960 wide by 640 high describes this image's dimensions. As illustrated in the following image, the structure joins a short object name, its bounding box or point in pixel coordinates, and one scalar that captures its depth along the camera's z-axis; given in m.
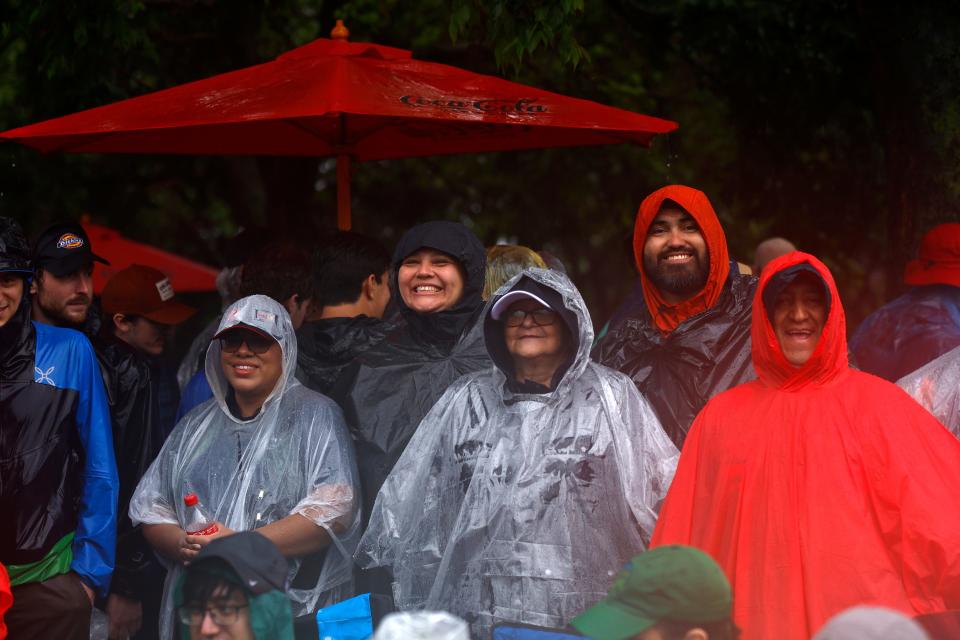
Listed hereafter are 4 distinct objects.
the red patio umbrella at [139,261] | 19.75
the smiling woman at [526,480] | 7.16
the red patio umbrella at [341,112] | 9.32
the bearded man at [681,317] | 8.34
